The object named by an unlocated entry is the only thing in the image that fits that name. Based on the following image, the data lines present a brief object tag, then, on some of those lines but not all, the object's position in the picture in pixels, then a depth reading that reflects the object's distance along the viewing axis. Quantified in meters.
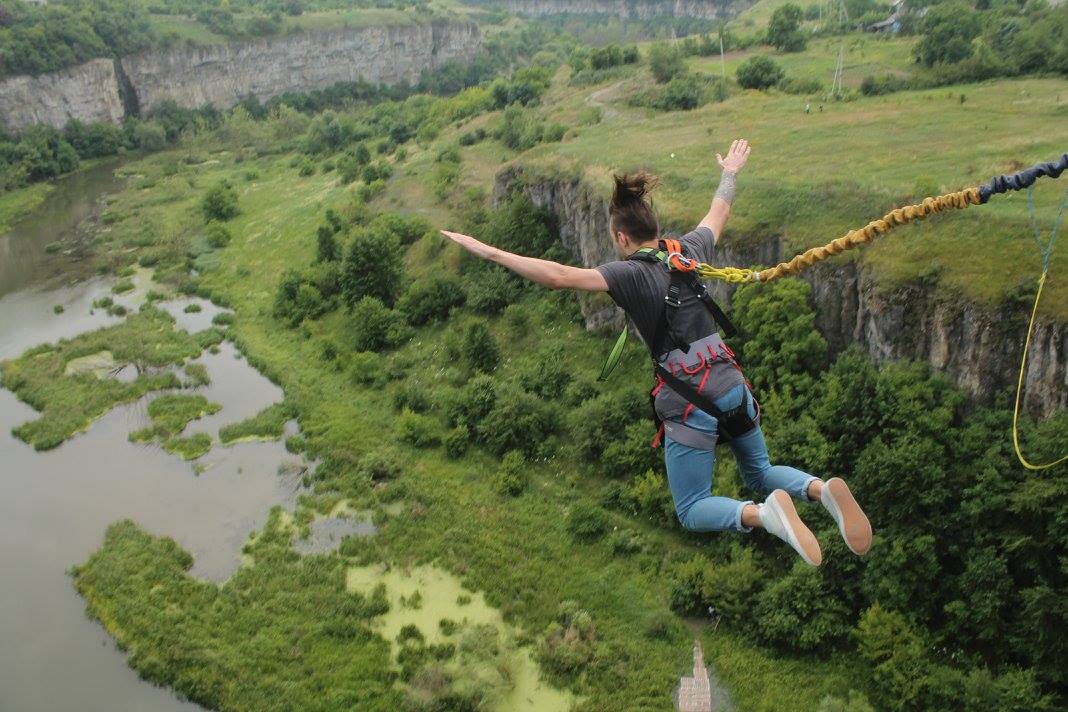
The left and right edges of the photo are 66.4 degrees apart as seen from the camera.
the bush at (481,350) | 27.38
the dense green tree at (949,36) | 36.81
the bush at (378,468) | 23.53
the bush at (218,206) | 51.16
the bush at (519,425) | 23.45
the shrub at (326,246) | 38.09
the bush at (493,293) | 30.27
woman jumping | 6.19
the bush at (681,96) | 37.81
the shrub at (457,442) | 23.89
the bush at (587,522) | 20.09
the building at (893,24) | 50.09
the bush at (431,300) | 31.50
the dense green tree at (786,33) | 49.47
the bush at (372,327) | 30.77
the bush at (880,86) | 34.25
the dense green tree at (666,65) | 43.59
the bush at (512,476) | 22.14
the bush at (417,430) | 24.75
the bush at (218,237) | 46.41
